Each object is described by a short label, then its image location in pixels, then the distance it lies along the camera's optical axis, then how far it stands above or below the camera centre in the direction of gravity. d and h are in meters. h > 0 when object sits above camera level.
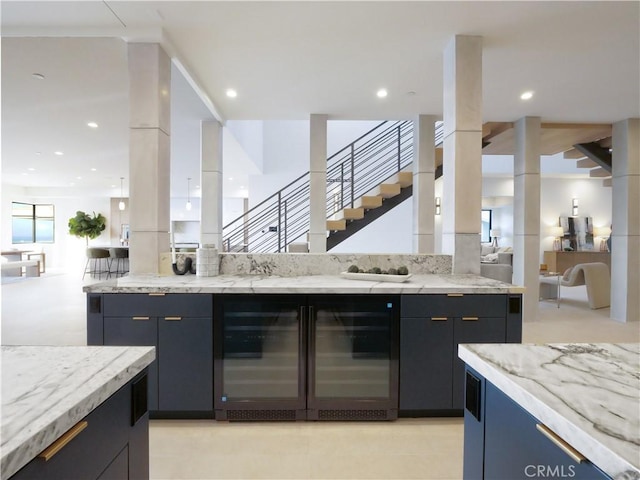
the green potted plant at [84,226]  12.39 +0.28
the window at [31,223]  12.48 +0.40
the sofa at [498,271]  4.93 -0.49
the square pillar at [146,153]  3.02 +0.69
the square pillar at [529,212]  5.33 +0.38
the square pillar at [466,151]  3.09 +0.75
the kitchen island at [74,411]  0.64 -0.36
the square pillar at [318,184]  5.34 +0.78
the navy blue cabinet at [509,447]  0.72 -0.50
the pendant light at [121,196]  11.18 +1.47
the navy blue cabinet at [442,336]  2.42 -0.68
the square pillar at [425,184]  5.33 +0.79
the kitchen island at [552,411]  0.65 -0.36
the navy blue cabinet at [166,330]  2.37 -0.64
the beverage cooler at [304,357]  2.39 -0.83
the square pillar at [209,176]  5.45 +0.90
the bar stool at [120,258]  9.89 -0.69
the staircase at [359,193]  6.22 +0.87
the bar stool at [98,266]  10.39 -0.95
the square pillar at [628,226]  5.32 +0.17
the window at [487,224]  11.59 +0.41
